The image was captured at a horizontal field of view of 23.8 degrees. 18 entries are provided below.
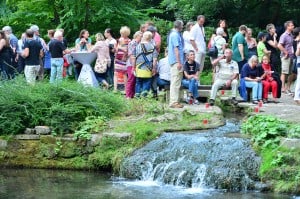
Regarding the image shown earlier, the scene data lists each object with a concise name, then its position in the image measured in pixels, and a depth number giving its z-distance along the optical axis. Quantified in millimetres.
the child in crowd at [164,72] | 14648
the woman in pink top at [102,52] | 15648
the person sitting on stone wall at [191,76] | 14383
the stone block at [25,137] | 11844
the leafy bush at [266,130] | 10586
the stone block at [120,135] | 11461
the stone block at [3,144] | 11852
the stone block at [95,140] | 11523
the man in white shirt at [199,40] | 15742
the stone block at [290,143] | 10195
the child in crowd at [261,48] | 16817
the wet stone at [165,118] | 12312
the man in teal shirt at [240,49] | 16406
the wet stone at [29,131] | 11906
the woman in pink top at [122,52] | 15594
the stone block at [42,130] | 11844
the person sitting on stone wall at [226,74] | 14695
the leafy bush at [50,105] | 11953
